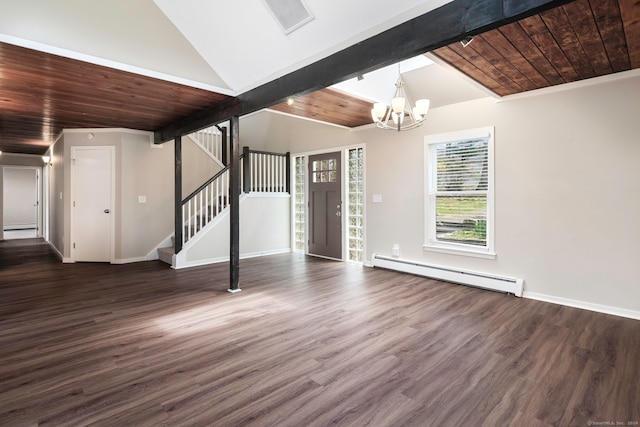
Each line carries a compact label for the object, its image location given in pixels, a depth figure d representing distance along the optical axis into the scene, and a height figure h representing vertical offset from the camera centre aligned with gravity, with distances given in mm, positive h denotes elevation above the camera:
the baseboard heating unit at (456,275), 4086 -898
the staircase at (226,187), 5945 +467
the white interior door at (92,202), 6152 +157
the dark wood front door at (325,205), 6328 +101
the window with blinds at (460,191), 4410 +268
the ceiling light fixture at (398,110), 3556 +1112
